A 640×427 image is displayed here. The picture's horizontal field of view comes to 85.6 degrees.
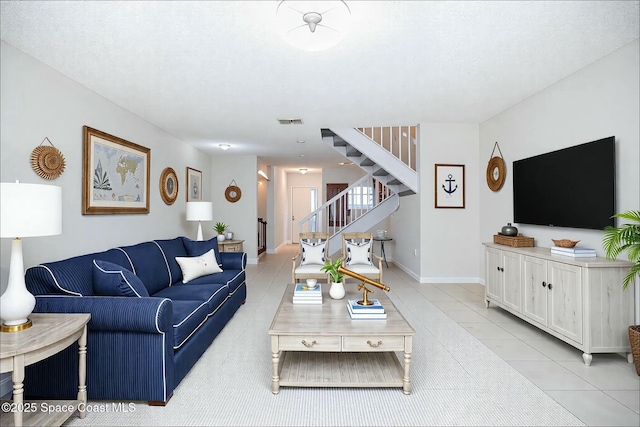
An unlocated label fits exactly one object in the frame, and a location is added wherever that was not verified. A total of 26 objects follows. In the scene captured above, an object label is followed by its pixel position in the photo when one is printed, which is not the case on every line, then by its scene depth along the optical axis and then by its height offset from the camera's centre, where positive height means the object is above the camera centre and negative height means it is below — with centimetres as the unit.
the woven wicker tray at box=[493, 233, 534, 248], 380 -30
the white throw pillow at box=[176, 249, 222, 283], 394 -60
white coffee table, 223 -86
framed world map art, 354 +47
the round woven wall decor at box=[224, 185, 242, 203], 782 +49
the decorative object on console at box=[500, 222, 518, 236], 404 -20
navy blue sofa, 214 -81
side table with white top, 159 -67
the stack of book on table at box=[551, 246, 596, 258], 292 -33
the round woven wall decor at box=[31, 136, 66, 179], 285 +47
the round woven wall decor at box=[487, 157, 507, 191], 470 +57
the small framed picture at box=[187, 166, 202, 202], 649 +58
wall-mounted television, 292 +26
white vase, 296 -65
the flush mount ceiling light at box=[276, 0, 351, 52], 197 +116
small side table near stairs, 721 -62
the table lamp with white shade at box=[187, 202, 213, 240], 510 +5
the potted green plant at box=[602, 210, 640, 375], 244 -24
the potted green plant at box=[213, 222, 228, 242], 689 -30
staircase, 580 +82
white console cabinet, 266 -72
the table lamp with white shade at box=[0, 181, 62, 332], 173 -5
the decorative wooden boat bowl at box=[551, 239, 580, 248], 313 -27
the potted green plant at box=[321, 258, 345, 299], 286 -56
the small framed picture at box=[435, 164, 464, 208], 548 +44
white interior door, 1269 +38
